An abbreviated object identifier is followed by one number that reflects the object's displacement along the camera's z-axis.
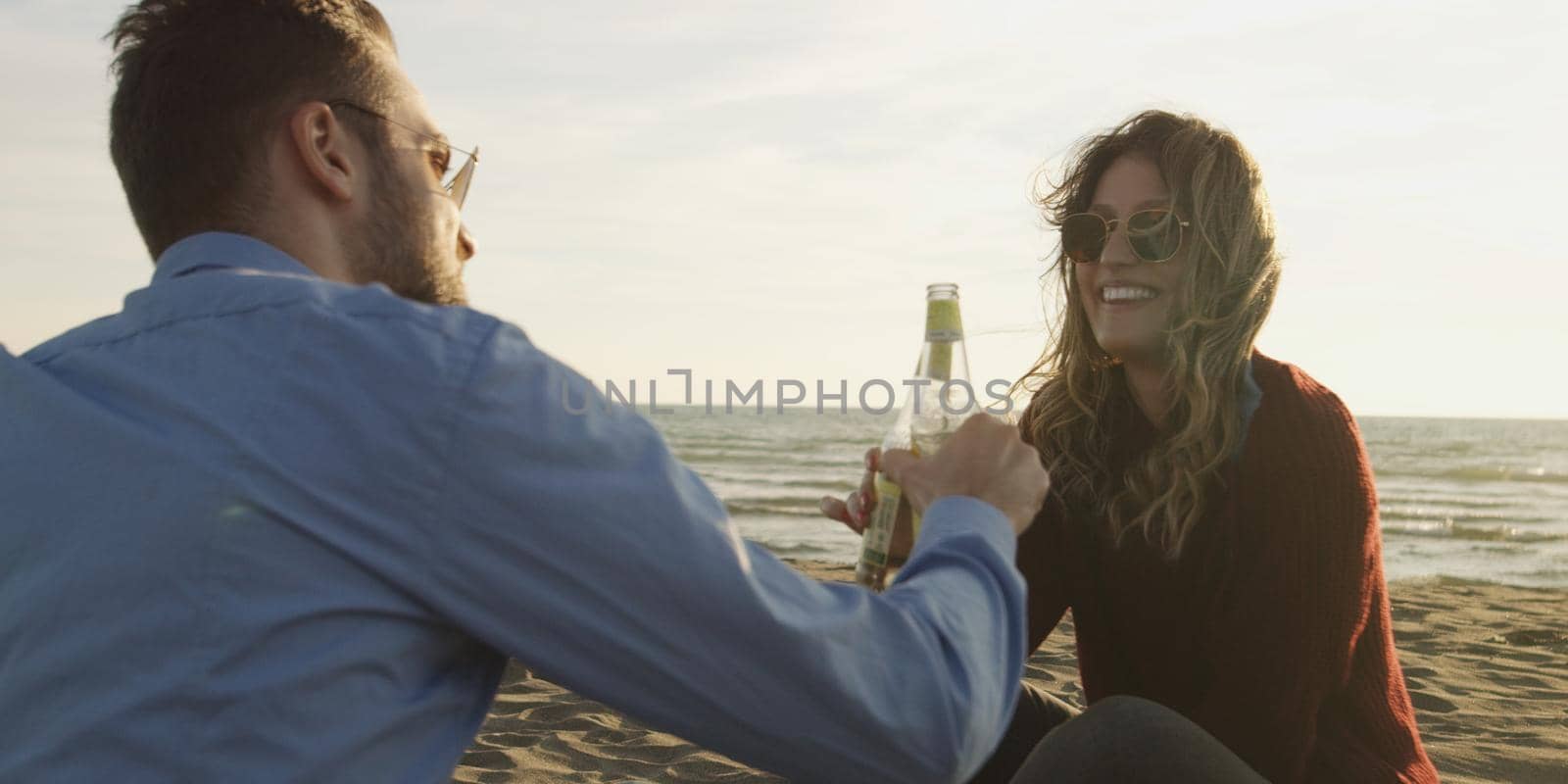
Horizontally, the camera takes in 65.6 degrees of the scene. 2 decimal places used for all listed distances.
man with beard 1.24
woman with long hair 2.68
